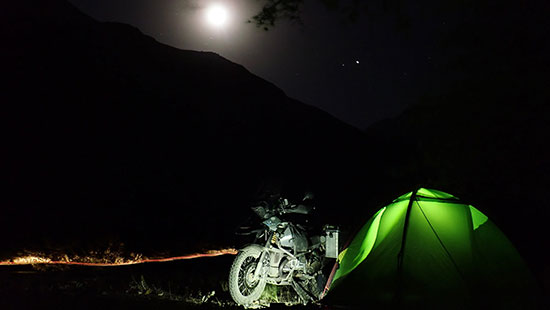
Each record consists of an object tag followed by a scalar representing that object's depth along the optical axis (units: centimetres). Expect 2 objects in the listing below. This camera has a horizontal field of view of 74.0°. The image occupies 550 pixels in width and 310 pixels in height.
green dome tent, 406
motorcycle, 480
